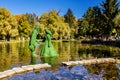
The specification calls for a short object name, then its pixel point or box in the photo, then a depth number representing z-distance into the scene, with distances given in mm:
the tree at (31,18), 64148
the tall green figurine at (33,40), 11257
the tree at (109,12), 29289
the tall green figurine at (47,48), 11084
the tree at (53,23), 37900
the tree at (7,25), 32765
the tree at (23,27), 39487
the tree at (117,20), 20681
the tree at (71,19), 58441
